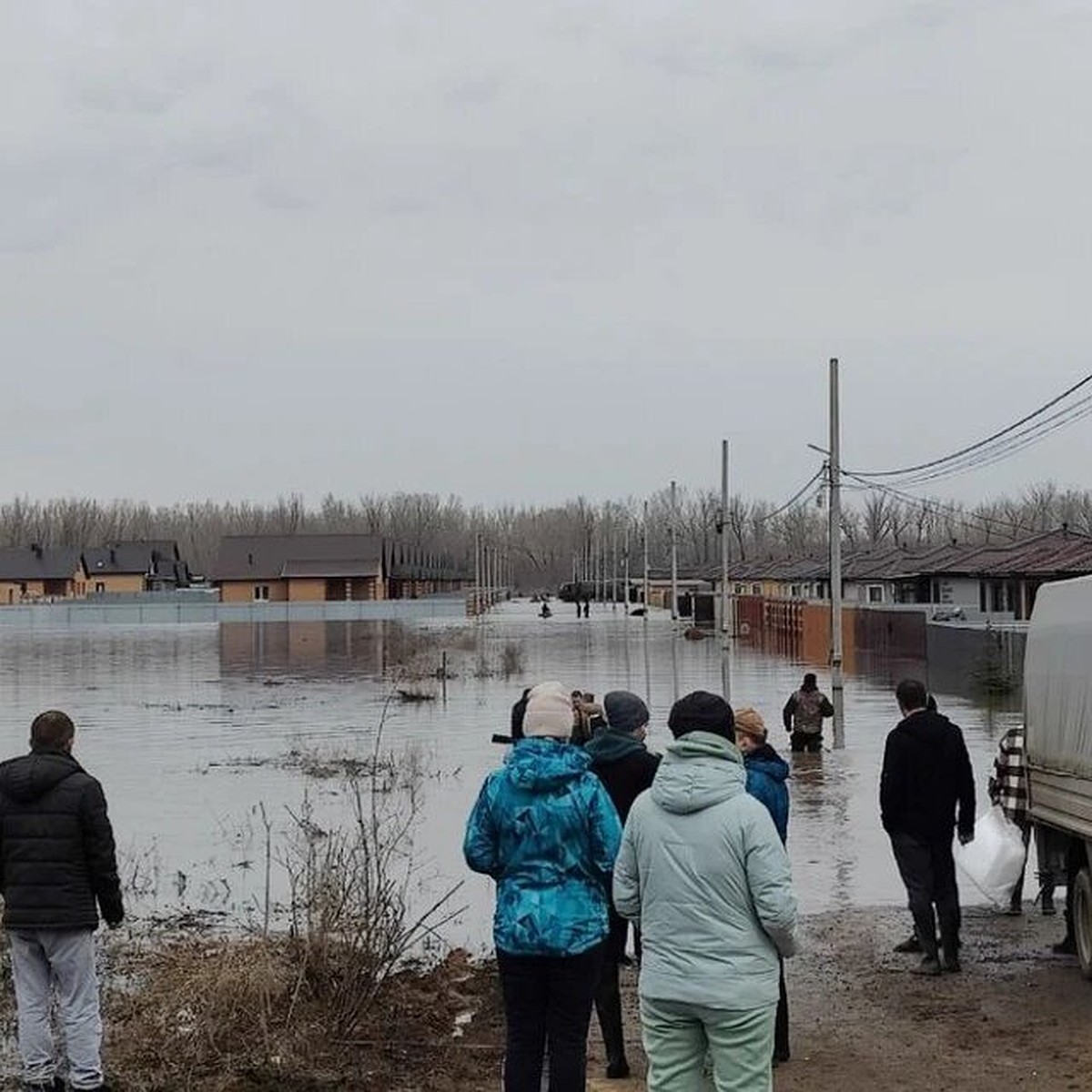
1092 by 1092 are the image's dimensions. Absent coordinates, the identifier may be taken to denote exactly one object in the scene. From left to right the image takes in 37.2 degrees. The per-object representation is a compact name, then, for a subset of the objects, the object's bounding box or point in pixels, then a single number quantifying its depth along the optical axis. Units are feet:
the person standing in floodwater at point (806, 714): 70.28
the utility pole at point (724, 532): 128.67
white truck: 28.55
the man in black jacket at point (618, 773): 22.91
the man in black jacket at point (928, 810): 29.40
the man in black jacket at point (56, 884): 21.16
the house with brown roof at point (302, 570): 406.21
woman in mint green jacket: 16.05
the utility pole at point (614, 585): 394.36
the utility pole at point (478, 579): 315.45
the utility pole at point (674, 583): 222.28
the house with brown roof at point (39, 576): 462.60
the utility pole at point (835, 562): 75.97
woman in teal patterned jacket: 17.81
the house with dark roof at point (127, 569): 483.92
